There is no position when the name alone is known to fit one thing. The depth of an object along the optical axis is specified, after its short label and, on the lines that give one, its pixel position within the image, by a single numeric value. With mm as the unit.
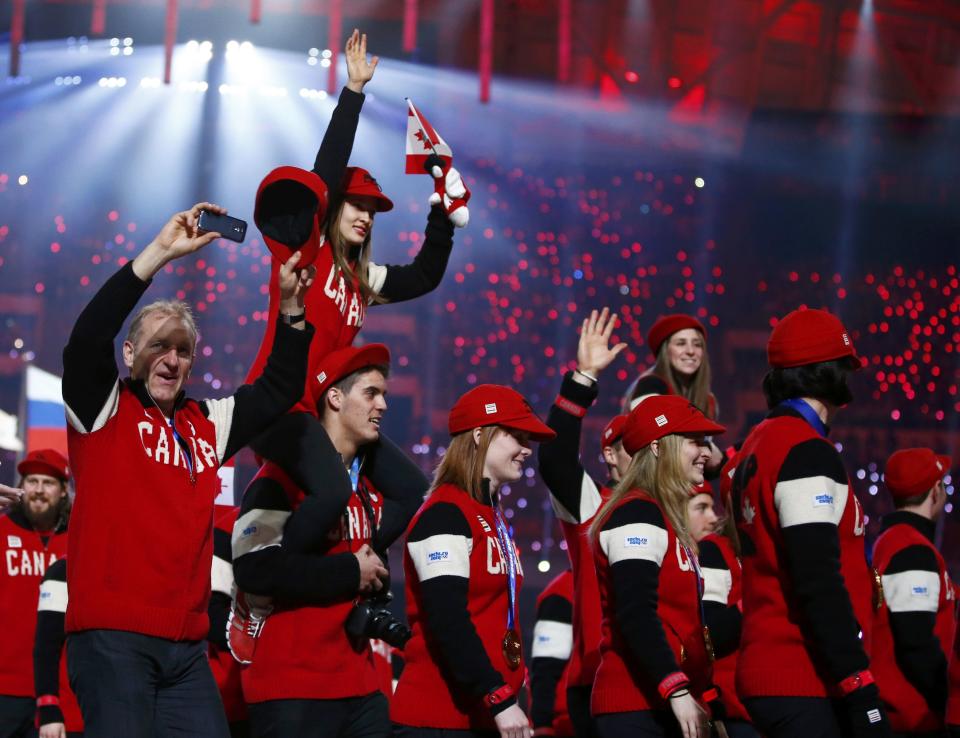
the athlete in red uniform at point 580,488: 7906
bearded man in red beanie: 10430
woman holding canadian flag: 6762
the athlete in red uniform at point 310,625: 6516
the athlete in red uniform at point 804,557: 6133
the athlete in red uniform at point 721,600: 8578
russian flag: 19609
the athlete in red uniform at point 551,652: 10852
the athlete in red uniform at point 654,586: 6336
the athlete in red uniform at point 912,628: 8711
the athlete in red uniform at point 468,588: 6434
